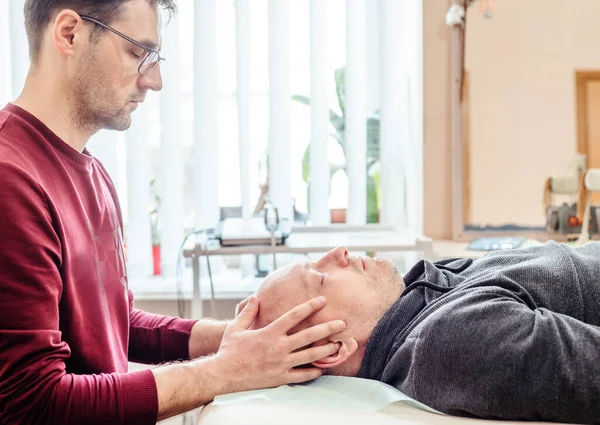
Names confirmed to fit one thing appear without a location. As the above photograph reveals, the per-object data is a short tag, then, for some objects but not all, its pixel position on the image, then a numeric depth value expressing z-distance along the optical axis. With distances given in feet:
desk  6.37
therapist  3.10
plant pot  8.43
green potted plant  8.29
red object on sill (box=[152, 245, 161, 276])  8.50
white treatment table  2.93
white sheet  3.13
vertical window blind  8.16
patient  2.76
